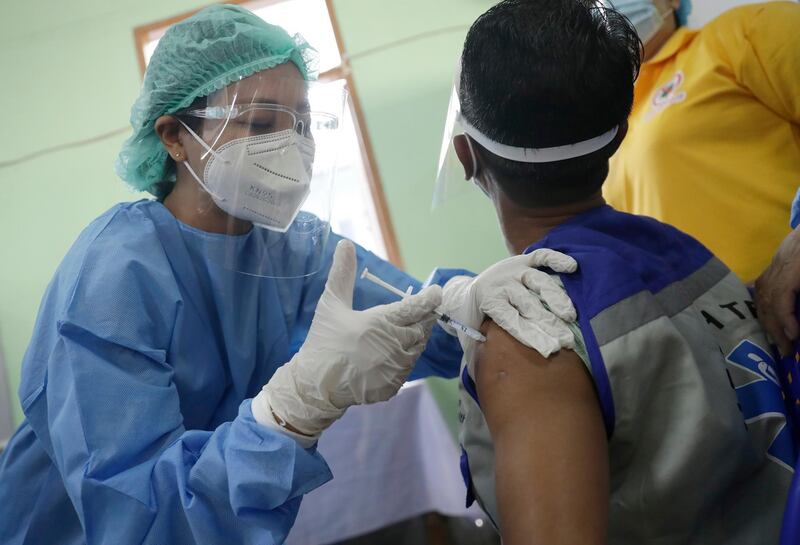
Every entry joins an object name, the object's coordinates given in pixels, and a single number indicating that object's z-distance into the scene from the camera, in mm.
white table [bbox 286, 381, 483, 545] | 2041
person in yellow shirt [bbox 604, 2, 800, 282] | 1554
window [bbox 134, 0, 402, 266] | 2861
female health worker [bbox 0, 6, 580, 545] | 938
